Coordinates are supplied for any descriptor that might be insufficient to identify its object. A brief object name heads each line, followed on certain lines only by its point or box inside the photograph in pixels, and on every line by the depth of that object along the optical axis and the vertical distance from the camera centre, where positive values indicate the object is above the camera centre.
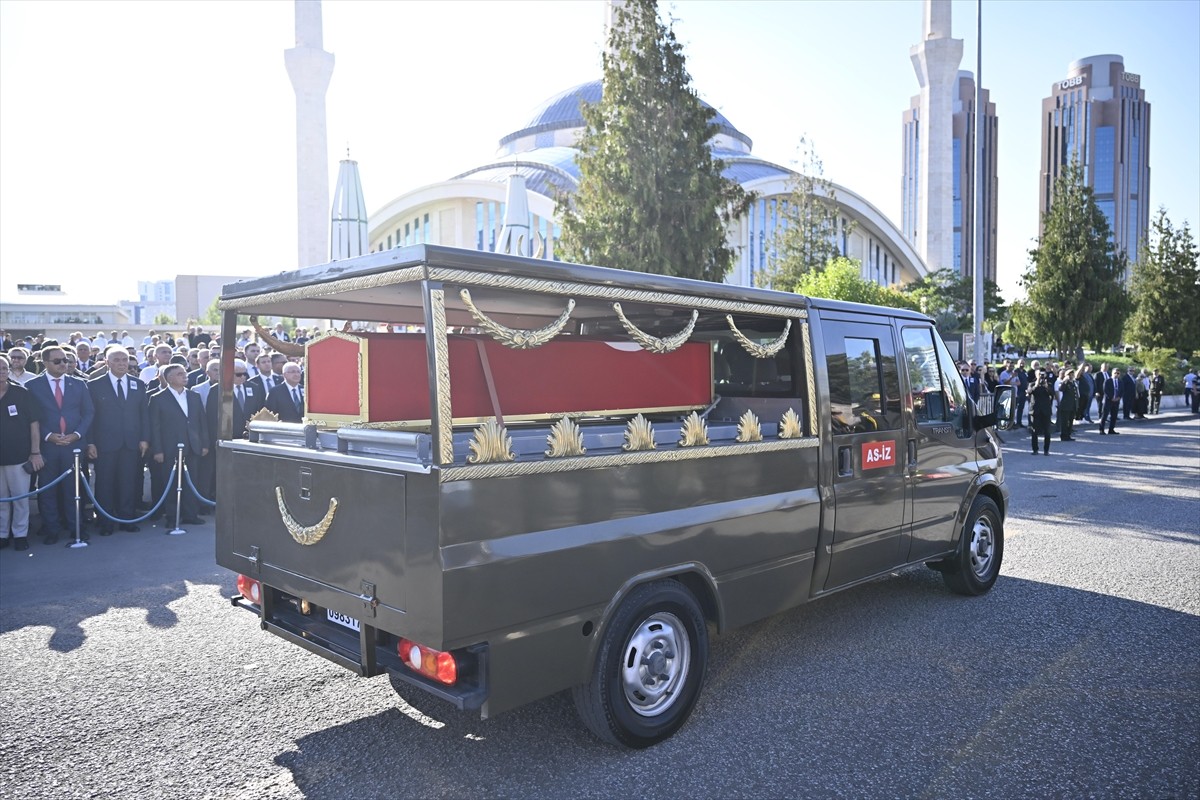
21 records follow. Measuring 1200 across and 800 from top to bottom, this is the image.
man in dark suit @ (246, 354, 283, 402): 10.97 -0.04
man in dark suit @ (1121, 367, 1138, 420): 26.45 -0.51
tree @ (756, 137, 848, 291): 32.69 +5.87
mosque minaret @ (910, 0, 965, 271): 60.09 +20.51
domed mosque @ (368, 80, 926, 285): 60.66 +13.76
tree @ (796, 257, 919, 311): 25.22 +2.99
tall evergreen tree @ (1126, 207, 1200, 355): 35.69 +3.73
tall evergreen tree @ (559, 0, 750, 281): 16.33 +4.19
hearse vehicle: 3.46 -0.51
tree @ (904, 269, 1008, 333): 53.22 +5.39
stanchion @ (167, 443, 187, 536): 9.23 -1.30
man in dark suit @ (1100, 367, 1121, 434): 22.45 -0.55
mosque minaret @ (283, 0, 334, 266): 53.03 +16.91
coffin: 4.44 -0.02
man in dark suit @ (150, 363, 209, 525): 9.76 -0.62
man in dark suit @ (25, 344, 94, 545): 9.16 -0.53
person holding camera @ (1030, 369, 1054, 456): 16.89 -0.60
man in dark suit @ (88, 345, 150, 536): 9.54 -0.70
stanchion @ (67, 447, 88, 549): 8.59 -1.64
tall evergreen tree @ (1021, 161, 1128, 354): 32.31 +4.20
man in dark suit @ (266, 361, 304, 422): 10.95 -0.35
